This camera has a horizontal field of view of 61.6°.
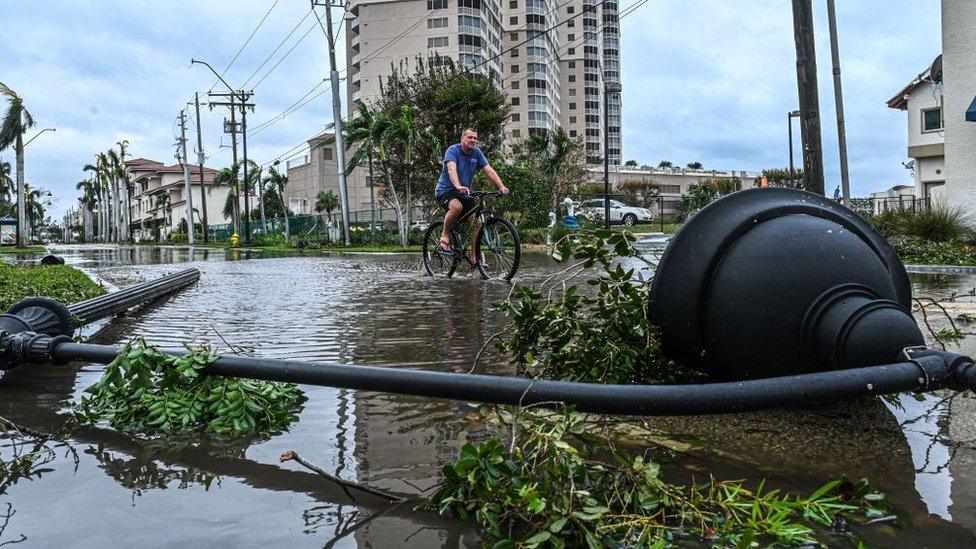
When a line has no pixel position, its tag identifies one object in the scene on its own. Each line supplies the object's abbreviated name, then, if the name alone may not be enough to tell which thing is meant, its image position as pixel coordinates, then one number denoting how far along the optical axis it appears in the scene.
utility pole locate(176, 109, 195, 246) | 73.82
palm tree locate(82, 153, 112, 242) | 116.62
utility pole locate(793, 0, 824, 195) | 12.79
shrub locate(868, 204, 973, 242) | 19.72
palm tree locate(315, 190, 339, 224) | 88.73
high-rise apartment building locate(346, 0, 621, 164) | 102.56
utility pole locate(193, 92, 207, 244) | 82.45
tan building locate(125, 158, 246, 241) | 116.81
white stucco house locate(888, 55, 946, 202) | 39.38
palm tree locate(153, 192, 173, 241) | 116.75
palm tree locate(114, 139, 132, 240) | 106.62
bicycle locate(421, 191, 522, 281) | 11.40
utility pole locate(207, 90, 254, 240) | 67.56
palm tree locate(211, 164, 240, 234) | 73.69
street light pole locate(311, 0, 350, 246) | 40.97
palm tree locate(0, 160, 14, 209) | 97.75
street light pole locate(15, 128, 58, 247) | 50.01
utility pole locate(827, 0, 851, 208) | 20.91
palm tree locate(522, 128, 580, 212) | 56.16
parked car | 55.70
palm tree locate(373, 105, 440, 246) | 42.50
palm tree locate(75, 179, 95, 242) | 155.50
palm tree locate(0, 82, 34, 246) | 50.69
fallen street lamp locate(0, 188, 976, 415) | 2.64
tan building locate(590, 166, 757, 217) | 122.56
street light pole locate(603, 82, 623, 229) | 42.12
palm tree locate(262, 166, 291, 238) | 88.18
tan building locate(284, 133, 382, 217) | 98.43
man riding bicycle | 11.16
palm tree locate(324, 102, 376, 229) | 45.56
